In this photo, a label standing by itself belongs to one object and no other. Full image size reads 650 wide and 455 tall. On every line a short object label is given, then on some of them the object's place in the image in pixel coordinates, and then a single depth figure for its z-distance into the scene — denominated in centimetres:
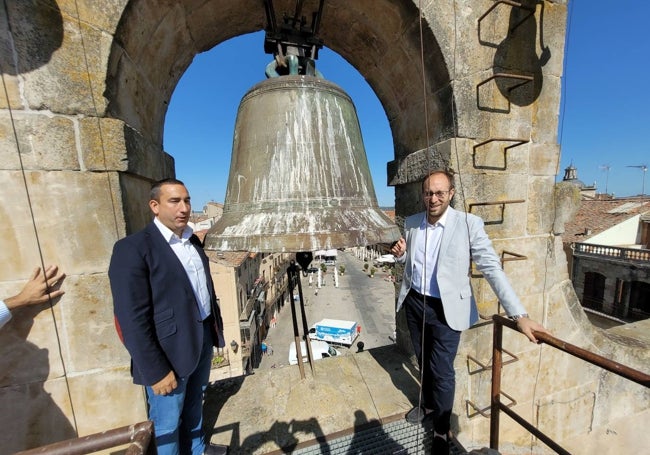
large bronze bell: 125
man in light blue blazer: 177
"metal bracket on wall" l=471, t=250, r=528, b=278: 227
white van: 1430
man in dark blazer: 133
